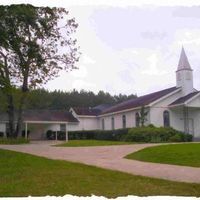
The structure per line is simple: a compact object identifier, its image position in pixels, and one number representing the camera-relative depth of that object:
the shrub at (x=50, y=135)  45.19
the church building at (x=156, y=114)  37.91
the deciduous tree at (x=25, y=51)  17.70
